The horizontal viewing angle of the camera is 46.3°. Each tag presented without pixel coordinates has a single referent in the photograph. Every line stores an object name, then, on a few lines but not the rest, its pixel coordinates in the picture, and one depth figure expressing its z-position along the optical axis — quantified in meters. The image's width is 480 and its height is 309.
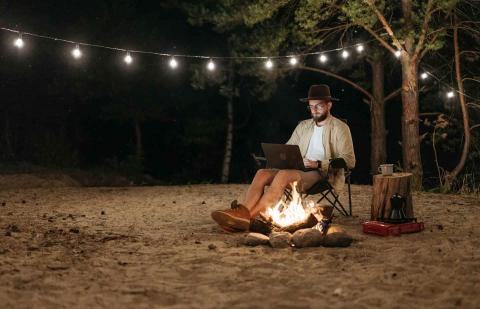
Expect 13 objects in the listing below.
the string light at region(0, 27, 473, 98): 7.32
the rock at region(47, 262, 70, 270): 3.51
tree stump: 4.73
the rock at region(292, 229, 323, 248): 4.05
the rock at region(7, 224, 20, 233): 4.79
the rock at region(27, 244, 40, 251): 4.06
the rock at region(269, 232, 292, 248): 4.06
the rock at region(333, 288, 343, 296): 2.90
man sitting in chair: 4.65
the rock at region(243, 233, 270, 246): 4.15
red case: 4.45
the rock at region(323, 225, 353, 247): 4.07
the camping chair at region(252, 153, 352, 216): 4.87
